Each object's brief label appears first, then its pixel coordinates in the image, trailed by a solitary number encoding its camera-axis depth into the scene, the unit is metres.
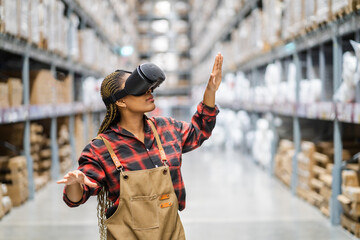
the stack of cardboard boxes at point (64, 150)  7.42
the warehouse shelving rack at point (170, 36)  22.77
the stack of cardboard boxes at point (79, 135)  8.62
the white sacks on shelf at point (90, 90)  9.39
